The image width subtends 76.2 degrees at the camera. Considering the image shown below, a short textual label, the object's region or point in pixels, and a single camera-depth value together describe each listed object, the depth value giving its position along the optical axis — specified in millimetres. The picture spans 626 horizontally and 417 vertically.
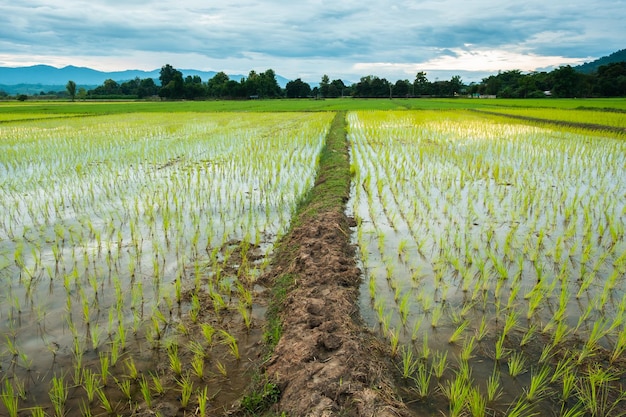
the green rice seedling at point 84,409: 1961
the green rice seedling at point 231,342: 2377
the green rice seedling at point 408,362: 2166
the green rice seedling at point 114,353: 2314
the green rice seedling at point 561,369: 2075
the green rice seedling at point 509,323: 2467
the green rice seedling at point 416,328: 2504
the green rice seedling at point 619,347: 2258
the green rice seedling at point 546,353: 2252
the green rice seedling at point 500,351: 2281
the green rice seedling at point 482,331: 2481
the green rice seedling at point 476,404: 1832
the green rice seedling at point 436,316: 2637
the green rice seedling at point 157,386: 2062
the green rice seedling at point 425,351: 2292
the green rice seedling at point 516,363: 2162
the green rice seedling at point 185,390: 1997
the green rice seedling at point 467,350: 2254
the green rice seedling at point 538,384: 1976
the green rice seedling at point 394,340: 2348
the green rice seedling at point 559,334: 2381
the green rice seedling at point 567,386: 1992
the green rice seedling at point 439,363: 2143
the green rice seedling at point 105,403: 1946
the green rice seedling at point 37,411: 1852
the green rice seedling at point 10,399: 1908
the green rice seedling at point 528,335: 2402
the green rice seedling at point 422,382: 2025
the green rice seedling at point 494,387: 1975
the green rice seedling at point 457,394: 1866
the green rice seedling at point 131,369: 2178
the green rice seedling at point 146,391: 1983
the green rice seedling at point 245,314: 2689
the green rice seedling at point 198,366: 2195
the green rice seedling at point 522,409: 1860
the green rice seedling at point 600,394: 1915
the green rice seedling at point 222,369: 2211
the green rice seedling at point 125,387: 2053
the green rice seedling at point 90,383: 2041
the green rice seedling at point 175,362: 2221
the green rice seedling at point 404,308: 2748
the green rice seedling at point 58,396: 1955
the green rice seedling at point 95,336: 2456
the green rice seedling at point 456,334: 2412
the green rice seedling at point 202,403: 1849
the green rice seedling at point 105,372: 2154
